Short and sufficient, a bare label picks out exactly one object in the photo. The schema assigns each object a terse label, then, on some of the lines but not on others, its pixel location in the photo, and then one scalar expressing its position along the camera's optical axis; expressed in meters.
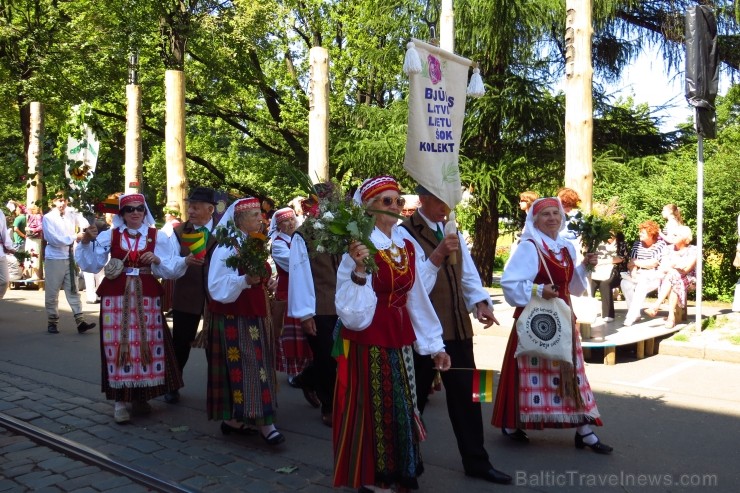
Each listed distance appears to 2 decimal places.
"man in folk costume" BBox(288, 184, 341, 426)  5.48
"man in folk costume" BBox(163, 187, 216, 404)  6.70
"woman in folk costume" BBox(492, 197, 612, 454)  5.08
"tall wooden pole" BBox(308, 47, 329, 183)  11.66
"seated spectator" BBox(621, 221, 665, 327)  9.89
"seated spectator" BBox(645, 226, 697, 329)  9.81
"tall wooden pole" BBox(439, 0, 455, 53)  10.22
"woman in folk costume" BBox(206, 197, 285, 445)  5.29
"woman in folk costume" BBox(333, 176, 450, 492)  4.05
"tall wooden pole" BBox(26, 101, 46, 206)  17.64
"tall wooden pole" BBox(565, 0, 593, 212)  10.40
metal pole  8.95
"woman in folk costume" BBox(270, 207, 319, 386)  6.27
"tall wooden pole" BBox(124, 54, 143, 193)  13.35
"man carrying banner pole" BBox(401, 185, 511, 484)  4.62
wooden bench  8.35
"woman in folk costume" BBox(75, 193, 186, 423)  6.00
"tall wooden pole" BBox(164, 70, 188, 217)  12.23
